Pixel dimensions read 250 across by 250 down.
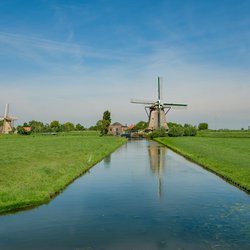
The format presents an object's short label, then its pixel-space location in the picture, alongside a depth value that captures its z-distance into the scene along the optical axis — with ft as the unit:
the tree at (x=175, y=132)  303.68
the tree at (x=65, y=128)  579.07
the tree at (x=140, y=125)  554.63
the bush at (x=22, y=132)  422.86
